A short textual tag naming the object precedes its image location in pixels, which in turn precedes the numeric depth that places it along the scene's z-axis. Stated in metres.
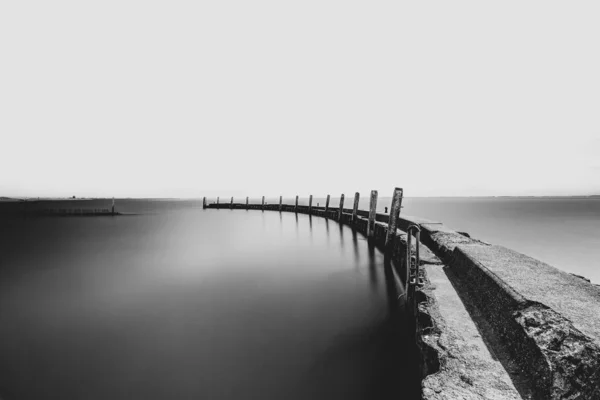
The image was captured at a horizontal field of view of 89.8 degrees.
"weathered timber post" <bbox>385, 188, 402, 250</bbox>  8.63
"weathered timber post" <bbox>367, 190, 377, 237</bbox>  12.86
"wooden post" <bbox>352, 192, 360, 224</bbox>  17.73
